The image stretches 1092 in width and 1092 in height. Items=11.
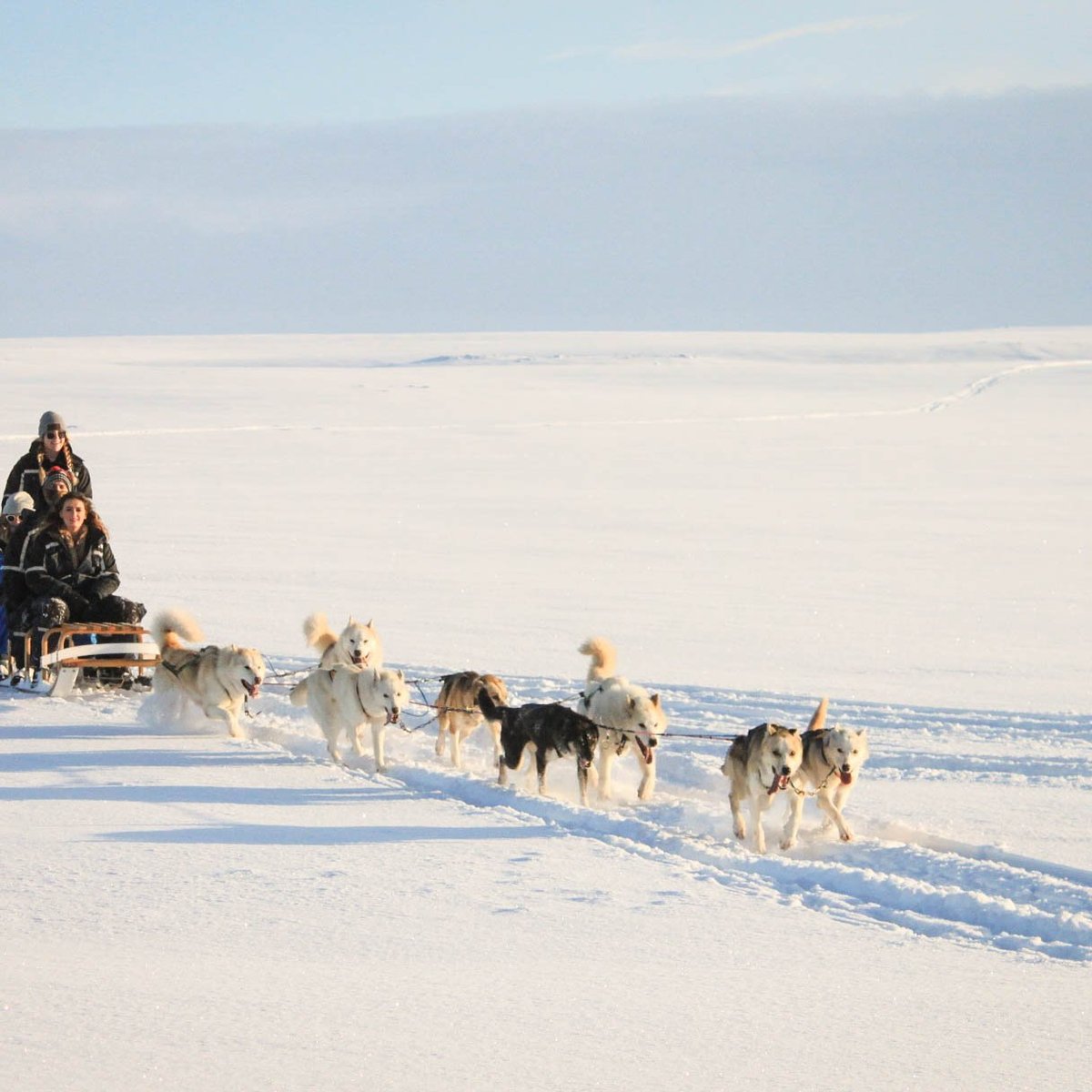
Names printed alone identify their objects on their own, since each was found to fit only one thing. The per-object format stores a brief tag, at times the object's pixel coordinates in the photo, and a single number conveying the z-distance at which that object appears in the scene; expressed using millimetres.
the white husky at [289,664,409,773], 12641
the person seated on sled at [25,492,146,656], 16312
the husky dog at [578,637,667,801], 12102
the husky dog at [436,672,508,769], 13156
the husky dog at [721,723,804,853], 10578
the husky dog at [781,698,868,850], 10711
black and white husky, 11977
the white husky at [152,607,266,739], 13859
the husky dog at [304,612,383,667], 13844
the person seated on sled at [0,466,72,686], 16234
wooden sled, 15336
